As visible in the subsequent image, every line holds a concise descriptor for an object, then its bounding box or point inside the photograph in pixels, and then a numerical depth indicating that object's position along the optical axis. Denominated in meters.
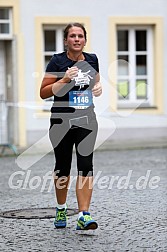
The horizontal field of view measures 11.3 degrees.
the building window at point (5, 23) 19.67
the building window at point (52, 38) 20.41
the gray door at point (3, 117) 18.41
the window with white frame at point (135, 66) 20.92
